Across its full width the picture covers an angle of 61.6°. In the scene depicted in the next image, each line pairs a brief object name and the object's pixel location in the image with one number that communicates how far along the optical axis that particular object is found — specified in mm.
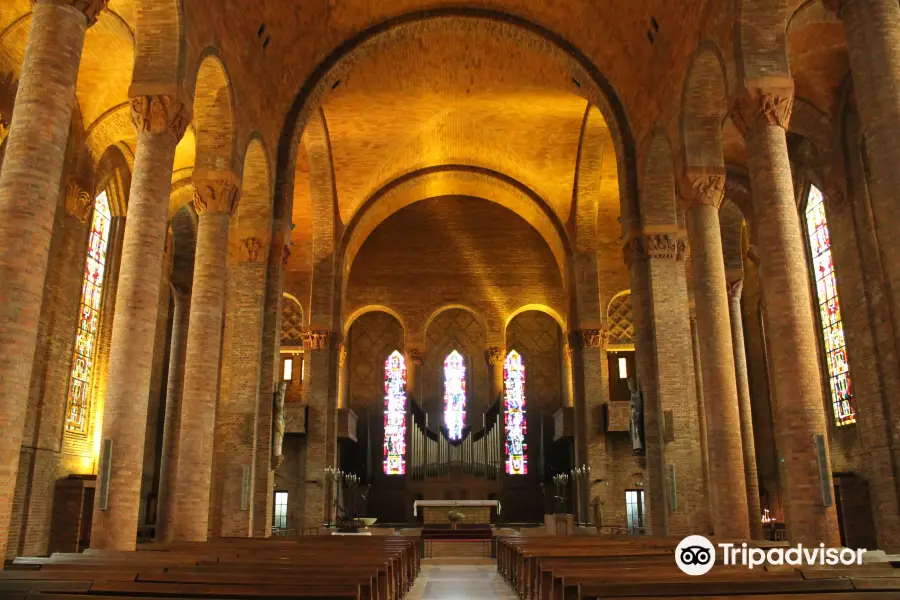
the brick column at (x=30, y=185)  7578
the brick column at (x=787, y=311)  9766
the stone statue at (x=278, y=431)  16000
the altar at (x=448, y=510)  24623
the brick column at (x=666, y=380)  14875
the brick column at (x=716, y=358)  12516
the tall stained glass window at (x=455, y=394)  29078
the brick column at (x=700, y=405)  17703
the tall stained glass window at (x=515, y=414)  28344
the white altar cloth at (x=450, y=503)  23453
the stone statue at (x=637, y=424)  16078
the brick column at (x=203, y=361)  12320
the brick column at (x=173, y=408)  15191
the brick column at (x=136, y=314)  9664
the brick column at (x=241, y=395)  14664
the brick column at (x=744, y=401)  19147
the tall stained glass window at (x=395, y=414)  28609
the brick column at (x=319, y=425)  22359
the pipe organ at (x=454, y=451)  27672
